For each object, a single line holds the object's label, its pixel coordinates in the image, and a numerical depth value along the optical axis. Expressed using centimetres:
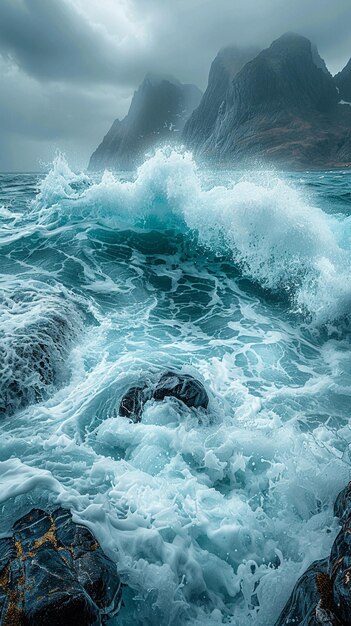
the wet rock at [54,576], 201
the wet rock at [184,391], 447
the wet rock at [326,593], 189
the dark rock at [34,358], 464
